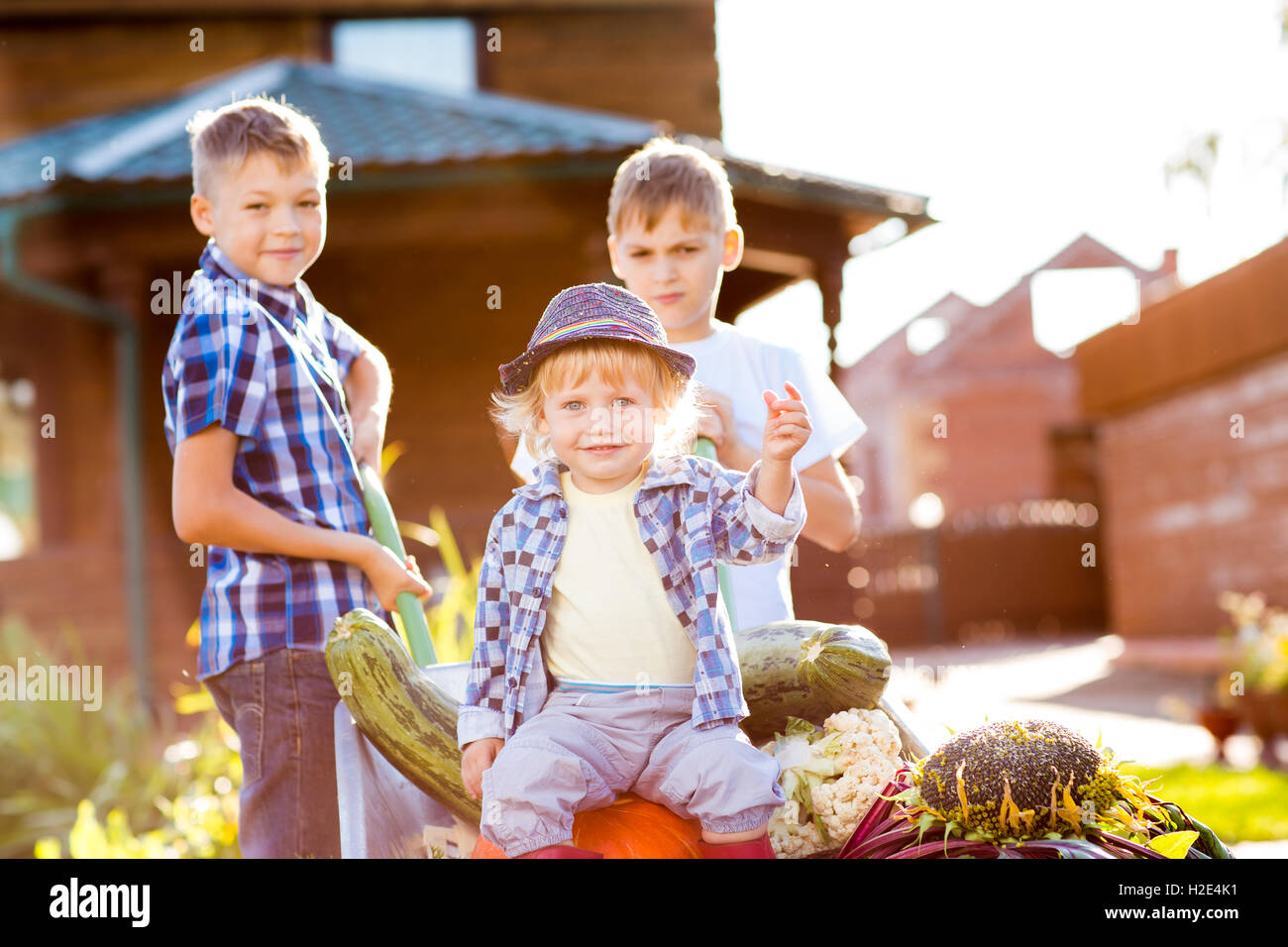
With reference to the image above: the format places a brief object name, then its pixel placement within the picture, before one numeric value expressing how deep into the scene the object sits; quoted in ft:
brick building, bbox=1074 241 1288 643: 25.70
